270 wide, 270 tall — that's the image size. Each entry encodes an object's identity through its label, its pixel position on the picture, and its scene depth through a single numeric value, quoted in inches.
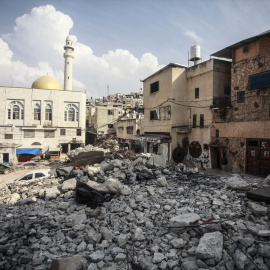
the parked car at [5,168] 787.3
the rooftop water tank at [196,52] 825.5
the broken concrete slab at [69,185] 328.7
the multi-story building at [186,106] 654.5
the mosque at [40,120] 1147.5
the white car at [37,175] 479.8
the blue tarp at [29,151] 1100.9
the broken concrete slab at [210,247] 157.8
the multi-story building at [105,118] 1494.8
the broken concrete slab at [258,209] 212.2
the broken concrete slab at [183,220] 200.6
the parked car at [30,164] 886.7
